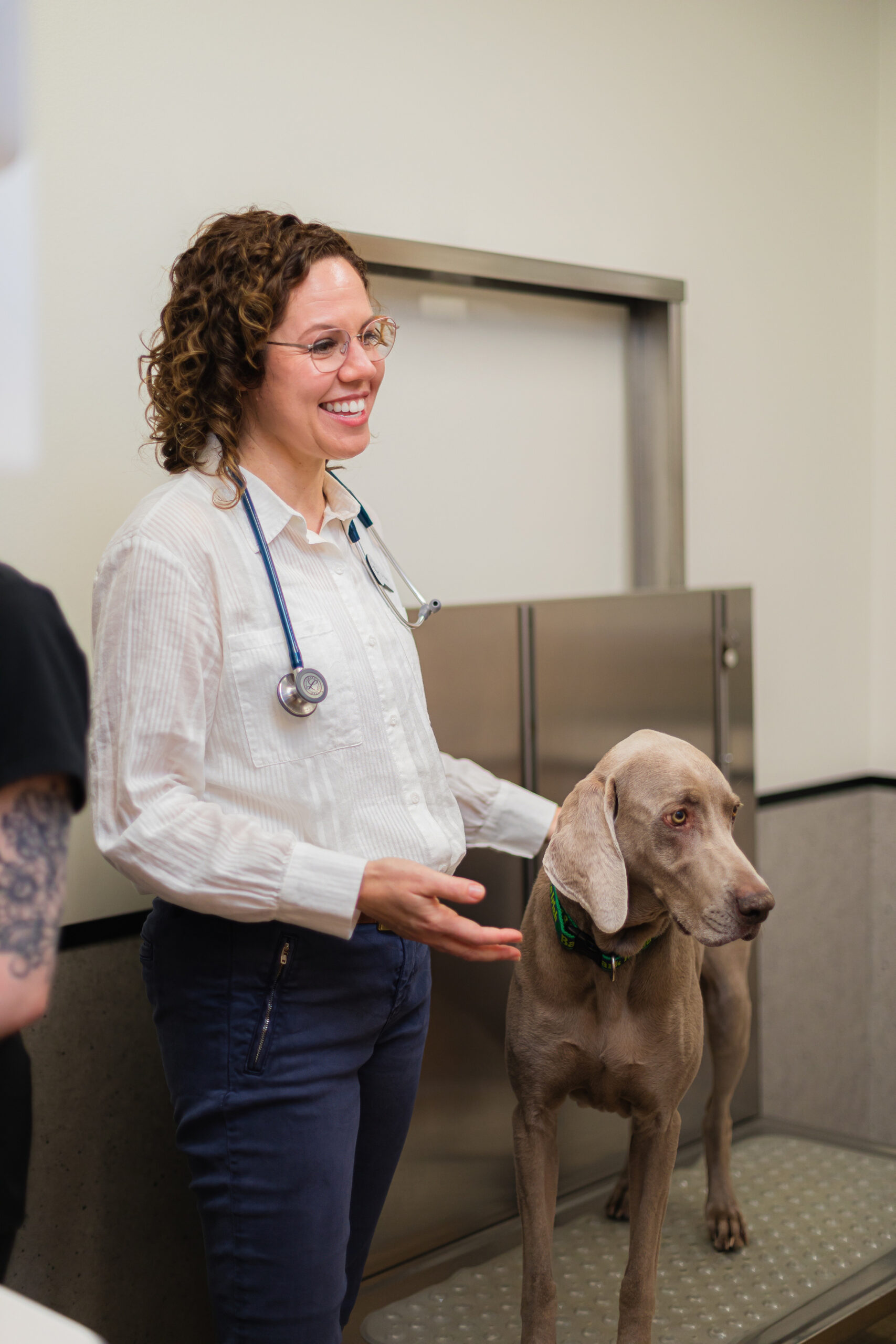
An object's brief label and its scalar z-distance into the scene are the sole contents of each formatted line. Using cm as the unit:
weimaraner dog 162
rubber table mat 203
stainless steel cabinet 228
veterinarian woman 133
